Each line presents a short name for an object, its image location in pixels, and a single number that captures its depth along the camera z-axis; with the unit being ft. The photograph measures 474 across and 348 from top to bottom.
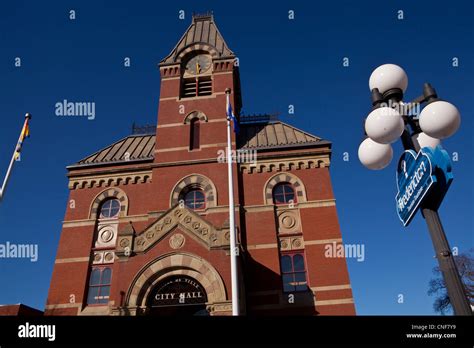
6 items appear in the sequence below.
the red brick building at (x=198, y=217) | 48.26
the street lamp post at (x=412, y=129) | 15.24
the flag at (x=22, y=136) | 48.87
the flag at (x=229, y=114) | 55.24
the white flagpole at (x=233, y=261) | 39.52
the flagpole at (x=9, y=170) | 44.75
